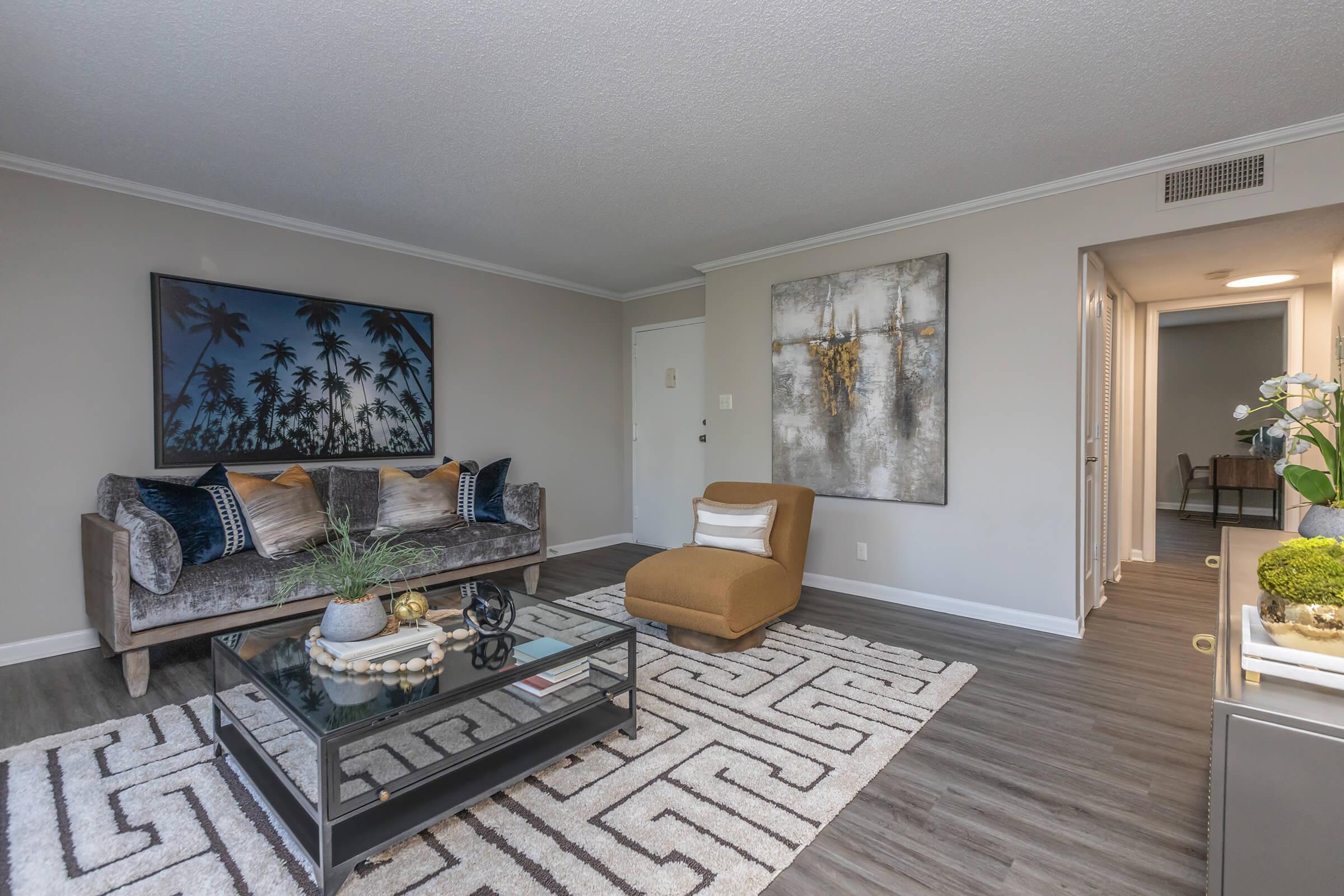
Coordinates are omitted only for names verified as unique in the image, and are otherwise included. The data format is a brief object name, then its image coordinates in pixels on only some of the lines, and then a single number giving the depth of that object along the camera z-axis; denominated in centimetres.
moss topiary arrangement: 100
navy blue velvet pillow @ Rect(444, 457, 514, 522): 419
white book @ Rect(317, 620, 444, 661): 196
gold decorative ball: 219
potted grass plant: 203
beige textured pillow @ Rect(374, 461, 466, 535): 386
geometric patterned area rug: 157
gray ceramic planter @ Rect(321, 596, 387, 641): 202
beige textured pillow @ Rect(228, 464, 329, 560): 319
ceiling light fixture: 433
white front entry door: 554
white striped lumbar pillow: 338
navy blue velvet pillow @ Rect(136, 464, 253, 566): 295
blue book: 204
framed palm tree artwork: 344
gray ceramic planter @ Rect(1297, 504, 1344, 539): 165
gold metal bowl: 99
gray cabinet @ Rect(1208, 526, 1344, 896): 87
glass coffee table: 158
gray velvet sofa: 263
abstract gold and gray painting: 382
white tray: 94
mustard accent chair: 296
